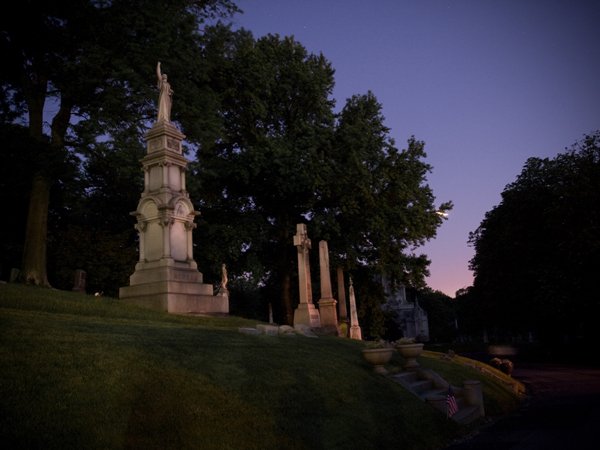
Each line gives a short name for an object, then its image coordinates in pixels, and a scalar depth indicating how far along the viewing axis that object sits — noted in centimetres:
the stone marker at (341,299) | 3225
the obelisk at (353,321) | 2965
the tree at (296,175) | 2895
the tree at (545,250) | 3125
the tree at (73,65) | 1989
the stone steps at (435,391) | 1175
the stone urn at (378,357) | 1276
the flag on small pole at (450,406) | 1159
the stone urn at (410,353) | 1462
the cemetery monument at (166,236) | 1723
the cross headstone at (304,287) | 2342
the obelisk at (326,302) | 2461
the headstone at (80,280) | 2189
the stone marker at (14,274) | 2047
